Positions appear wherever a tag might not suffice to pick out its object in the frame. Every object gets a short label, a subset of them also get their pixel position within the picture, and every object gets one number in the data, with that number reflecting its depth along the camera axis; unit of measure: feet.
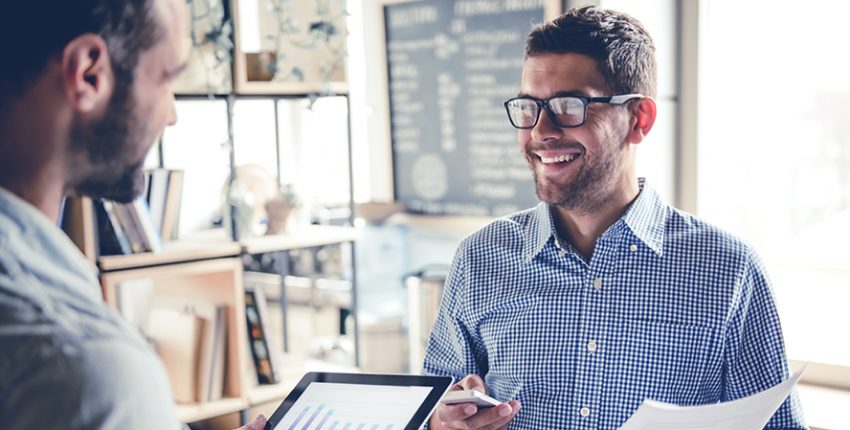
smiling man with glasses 4.67
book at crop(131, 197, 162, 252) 7.30
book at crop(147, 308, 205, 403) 7.88
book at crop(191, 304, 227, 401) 7.88
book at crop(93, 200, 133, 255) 7.16
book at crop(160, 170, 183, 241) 7.68
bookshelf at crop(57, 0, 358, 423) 7.23
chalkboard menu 10.00
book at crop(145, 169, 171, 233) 7.56
